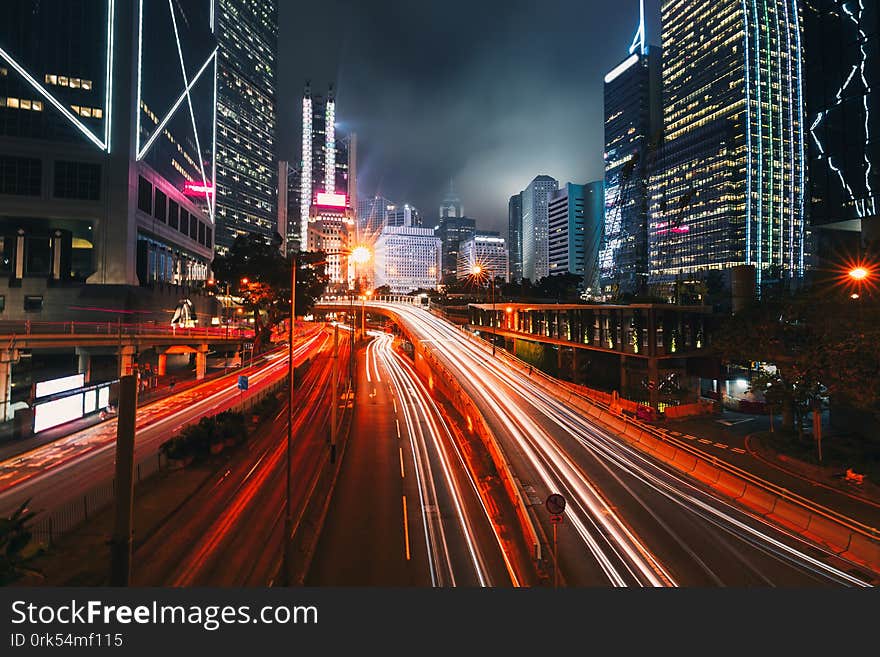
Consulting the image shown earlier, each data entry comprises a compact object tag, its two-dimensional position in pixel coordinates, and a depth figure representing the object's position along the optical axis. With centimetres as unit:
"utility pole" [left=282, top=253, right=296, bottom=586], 1315
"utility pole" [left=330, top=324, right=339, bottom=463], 2497
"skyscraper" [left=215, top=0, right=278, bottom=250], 17575
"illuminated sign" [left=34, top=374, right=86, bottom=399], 2717
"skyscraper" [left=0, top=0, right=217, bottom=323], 4841
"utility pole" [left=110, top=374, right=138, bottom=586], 938
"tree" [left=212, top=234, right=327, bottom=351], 5912
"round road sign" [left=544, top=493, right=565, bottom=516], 1212
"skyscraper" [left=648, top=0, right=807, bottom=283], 12694
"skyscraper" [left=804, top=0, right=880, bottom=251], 3303
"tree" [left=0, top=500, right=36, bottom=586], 725
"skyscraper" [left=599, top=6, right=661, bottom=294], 16525
